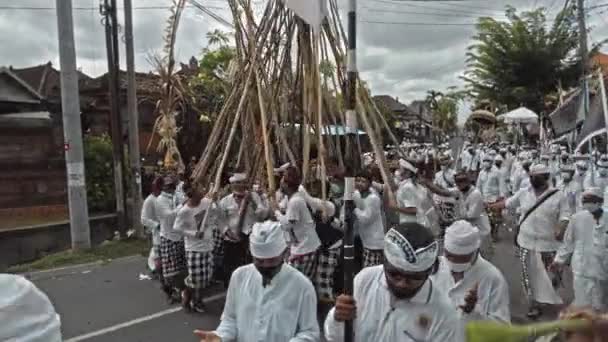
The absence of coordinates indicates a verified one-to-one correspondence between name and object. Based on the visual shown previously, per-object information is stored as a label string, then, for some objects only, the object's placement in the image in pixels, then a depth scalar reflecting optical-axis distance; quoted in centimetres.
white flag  340
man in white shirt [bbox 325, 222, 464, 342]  271
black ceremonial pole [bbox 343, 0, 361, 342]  303
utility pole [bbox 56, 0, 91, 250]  1002
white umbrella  1934
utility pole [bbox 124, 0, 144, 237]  1178
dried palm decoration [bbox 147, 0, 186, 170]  1217
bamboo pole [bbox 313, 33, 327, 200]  594
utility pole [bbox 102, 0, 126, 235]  1141
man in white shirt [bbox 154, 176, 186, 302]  758
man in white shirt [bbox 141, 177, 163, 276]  799
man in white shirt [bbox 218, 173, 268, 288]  699
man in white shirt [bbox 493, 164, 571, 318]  683
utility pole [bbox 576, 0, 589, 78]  1685
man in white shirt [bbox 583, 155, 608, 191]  1010
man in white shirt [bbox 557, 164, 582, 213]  1011
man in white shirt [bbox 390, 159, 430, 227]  710
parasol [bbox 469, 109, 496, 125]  1628
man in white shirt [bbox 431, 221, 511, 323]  354
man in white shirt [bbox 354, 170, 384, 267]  687
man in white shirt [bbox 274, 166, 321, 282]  625
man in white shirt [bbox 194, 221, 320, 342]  340
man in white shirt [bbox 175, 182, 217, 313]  700
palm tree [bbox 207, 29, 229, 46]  1872
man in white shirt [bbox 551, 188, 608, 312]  628
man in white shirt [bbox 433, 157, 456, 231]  734
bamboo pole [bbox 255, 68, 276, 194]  650
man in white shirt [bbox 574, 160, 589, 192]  1100
